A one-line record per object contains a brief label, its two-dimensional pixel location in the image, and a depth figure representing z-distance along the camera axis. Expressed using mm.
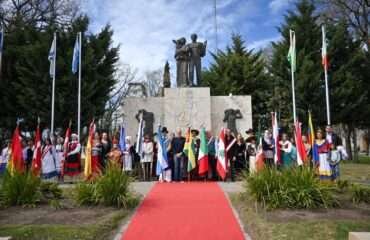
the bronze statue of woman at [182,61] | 19250
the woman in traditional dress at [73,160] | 14016
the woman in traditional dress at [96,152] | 12773
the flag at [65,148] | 13930
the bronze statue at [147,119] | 18438
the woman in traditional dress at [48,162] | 13906
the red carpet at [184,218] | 6410
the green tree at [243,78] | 30378
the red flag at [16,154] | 10164
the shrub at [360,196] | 8914
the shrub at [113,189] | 8555
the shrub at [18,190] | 8688
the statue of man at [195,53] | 19266
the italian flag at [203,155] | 13812
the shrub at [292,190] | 8109
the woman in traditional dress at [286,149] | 13495
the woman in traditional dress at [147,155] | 14566
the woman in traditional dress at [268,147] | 13656
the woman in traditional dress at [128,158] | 14483
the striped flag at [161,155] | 13844
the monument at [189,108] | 18516
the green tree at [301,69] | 25391
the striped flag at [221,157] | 13797
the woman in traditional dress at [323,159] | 12242
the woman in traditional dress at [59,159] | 14031
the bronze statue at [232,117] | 18619
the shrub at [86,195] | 8648
